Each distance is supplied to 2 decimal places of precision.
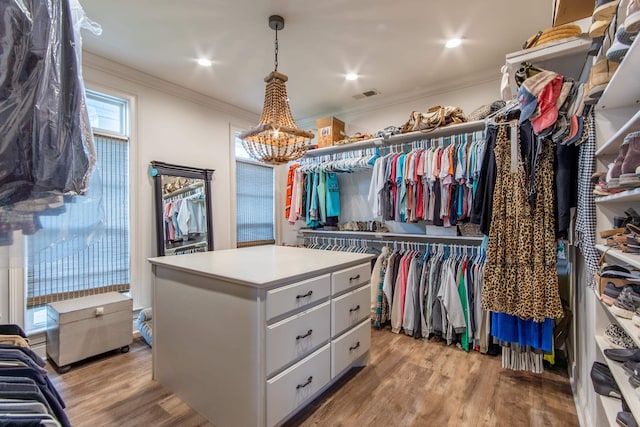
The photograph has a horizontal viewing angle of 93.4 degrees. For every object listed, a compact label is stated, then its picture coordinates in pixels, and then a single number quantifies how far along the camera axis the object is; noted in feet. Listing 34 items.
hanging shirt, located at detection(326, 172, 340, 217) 12.45
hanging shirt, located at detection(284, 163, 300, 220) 13.44
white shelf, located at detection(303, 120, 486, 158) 9.19
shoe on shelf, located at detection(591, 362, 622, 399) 4.26
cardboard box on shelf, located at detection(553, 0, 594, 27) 5.39
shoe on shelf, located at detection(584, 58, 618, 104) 4.16
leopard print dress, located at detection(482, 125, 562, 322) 6.30
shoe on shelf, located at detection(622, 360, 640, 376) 3.51
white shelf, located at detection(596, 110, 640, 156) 3.52
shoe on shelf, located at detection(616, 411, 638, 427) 3.45
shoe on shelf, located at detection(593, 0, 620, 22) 3.92
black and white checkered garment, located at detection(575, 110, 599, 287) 4.94
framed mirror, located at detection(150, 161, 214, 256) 10.71
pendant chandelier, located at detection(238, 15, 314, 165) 7.10
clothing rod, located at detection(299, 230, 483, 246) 9.39
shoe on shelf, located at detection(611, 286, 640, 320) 3.72
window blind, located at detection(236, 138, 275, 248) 13.79
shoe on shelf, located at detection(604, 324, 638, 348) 4.31
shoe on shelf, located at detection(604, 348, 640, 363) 3.76
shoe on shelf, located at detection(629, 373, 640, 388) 3.34
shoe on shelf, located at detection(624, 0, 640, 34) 3.03
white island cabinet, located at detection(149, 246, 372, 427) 4.92
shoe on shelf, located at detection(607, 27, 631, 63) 3.34
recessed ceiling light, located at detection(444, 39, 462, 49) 8.31
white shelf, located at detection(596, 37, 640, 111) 3.26
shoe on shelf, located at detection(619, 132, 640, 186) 3.69
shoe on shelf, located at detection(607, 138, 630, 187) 3.94
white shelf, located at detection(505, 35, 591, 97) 5.41
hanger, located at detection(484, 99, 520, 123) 6.74
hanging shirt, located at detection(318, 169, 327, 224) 12.44
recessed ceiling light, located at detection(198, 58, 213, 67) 9.37
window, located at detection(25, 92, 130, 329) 8.45
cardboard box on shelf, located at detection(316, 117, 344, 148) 12.47
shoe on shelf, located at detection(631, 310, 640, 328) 3.46
